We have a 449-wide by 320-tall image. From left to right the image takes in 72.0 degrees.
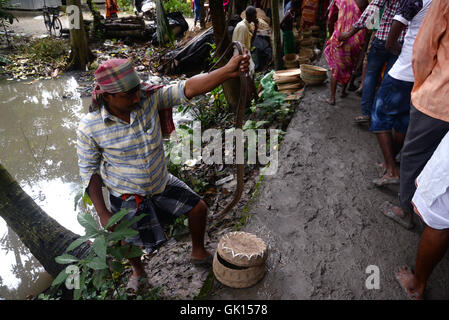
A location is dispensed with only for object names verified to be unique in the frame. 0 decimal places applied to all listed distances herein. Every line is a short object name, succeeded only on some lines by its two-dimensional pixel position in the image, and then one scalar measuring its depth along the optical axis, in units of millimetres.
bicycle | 11414
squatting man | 1913
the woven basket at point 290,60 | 6402
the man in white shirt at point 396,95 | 2510
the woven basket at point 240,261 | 2018
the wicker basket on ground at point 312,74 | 4996
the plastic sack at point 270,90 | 4613
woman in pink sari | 3896
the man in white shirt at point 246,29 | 5355
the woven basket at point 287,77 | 5230
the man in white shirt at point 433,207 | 1588
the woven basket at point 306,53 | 6750
